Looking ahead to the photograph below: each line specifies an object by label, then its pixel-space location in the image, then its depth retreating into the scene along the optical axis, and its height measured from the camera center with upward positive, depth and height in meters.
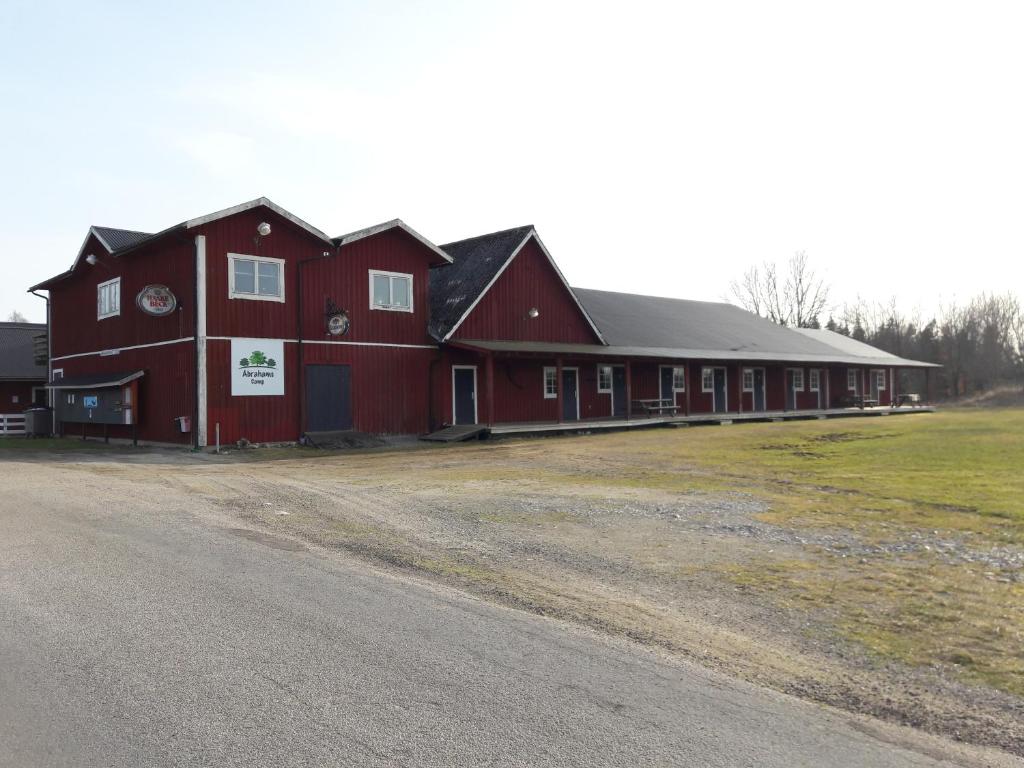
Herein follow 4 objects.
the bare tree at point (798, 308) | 81.19 +7.18
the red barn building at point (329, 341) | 22.05 +1.45
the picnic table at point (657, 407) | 32.62 -1.07
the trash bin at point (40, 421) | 30.48 -1.17
